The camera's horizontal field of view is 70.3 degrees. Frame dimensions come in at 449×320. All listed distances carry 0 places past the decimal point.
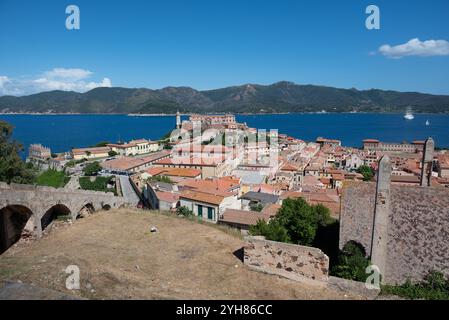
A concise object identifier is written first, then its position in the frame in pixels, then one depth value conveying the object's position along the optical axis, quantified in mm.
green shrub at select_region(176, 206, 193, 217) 26247
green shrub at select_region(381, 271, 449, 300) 11133
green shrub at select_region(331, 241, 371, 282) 11930
